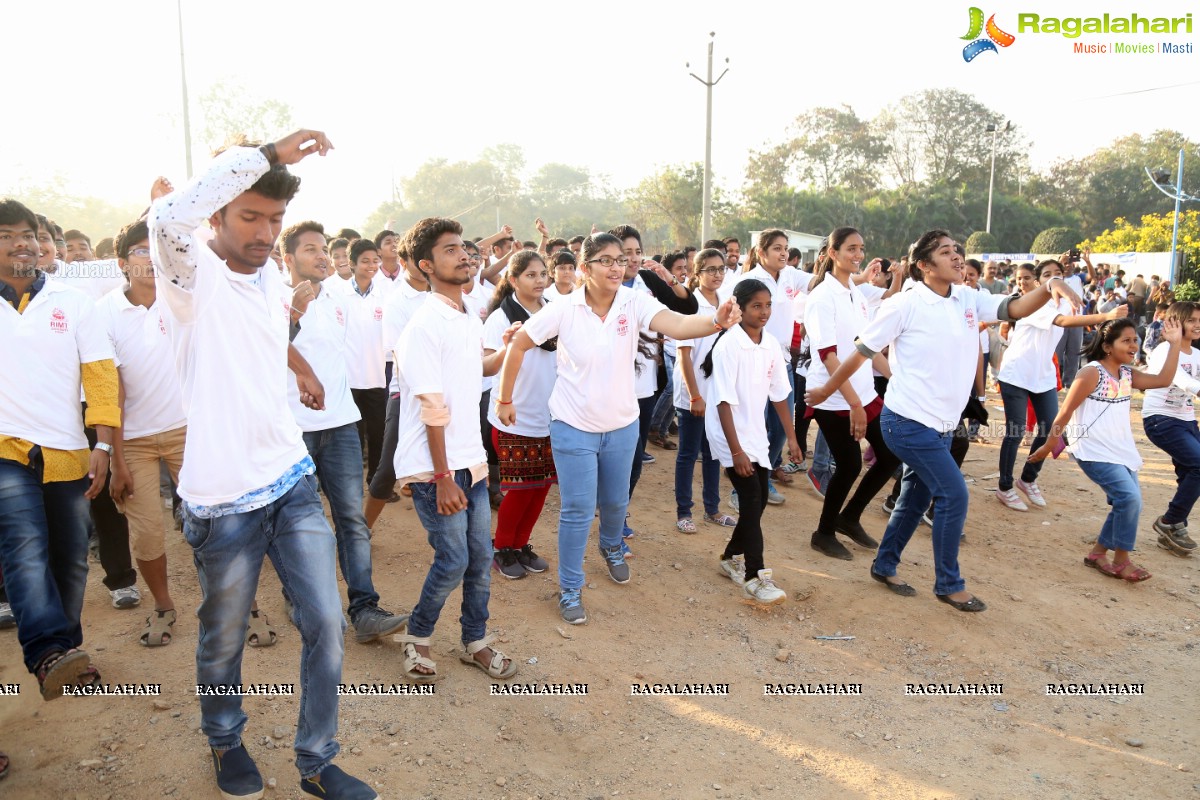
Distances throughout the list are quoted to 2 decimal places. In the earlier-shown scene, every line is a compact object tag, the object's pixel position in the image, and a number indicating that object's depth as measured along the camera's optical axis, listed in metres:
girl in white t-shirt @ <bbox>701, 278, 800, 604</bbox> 4.45
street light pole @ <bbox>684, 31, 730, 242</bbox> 17.47
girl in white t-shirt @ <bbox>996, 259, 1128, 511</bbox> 6.57
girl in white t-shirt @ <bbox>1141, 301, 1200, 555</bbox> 5.79
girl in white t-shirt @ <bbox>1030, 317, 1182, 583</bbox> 5.30
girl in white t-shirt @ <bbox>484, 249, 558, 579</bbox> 4.56
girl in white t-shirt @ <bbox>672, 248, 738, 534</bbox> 5.66
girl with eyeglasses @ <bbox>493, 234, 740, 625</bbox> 4.03
